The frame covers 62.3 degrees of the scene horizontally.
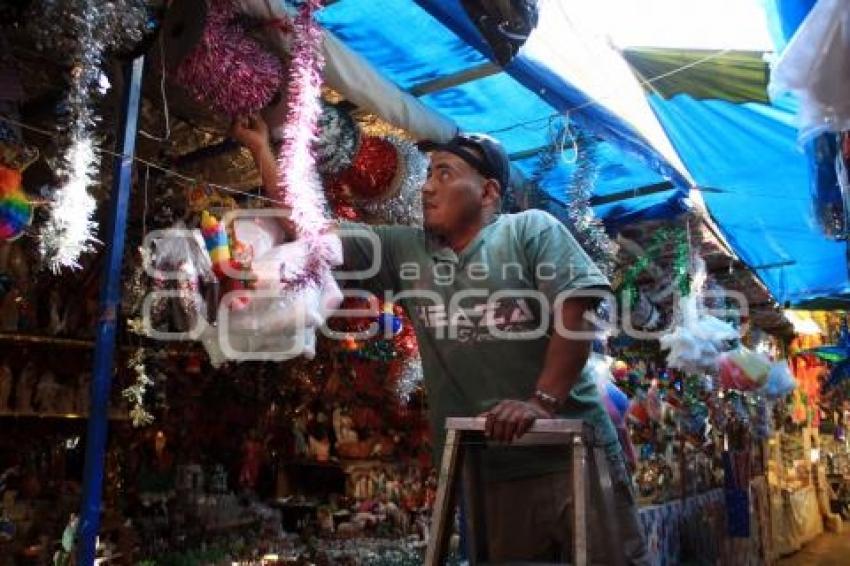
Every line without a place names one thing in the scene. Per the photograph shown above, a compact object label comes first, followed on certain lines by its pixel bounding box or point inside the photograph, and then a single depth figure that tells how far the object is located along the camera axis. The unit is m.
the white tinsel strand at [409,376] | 4.06
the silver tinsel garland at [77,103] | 1.80
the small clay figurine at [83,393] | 4.83
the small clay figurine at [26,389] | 4.54
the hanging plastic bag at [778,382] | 7.28
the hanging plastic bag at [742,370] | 6.22
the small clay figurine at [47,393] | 4.62
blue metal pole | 1.81
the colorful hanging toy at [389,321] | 3.75
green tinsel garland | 5.72
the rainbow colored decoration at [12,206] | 1.95
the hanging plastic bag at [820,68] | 1.92
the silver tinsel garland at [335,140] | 2.76
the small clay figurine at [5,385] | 4.42
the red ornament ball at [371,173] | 3.13
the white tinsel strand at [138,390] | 2.48
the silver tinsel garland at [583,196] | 4.20
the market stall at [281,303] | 2.11
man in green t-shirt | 1.95
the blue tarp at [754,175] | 4.14
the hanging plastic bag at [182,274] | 2.32
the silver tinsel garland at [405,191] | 3.28
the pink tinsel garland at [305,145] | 2.21
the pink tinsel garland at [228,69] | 2.16
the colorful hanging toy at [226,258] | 2.31
